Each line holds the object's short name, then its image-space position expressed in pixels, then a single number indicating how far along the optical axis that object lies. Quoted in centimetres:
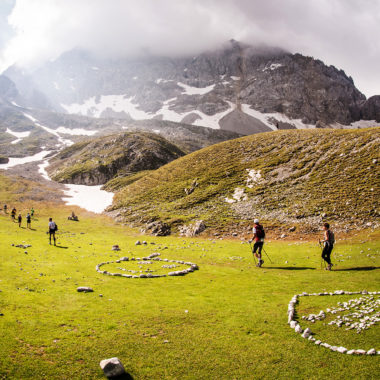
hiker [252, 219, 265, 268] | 2859
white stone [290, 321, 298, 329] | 1416
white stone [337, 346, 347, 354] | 1175
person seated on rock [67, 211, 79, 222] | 8328
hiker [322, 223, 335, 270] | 2525
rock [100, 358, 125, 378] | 1040
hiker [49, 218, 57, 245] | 4125
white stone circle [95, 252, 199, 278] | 2552
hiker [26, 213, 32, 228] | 6255
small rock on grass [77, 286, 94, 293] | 1955
